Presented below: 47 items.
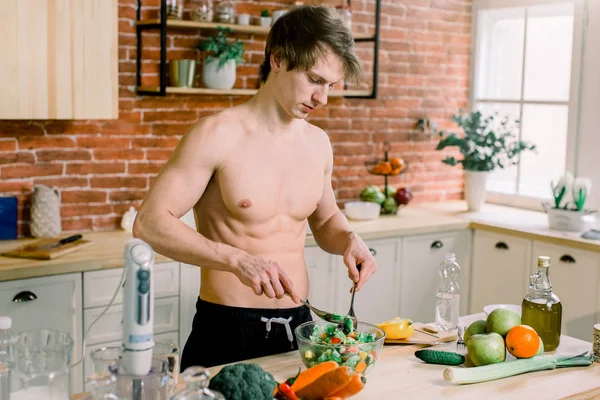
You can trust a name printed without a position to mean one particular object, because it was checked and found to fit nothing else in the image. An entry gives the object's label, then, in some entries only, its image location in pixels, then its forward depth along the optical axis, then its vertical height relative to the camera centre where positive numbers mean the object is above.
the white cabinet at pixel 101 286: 3.30 -0.77
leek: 2.02 -0.67
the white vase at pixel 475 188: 4.76 -0.46
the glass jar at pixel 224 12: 4.00 +0.46
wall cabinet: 3.17 +0.16
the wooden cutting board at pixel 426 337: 2.34 -0.68
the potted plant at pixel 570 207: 4.09 -0.49
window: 4.64 +0.21
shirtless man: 2.31 -0.27
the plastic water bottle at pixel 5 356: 1.54 -0.51
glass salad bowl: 1.99 -0.61
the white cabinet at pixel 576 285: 3.86 -0.84
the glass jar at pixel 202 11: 3.92 +0.45
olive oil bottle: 2.31 -0.57
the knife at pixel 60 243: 3.30 -0.61
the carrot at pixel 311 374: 1.80 -0.61
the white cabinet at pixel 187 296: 3.58 -0.87
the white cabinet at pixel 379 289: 4.07 -0.95
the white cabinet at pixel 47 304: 3.11 -0.82
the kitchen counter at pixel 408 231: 3.18 -0.63
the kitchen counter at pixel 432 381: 1.97 -0.70
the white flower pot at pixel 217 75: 3.96 +0.15
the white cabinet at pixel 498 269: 4.21 -0.85
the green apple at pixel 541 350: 2.20 -0.66
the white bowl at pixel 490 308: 2.46 -0.62
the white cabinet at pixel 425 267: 4.32 -0.86
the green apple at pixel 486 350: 2.13 -0.64
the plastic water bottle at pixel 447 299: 2.49 -0.59
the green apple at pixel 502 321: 2.21 -0.58
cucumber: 2.17 -0.67
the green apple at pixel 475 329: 2.28 -0.62
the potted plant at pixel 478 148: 4.68 -0.21
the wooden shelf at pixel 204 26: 3.81 +0.38
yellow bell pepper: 2.34 -0.65
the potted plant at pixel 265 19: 4.16 +0.45
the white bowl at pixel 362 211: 4.38 -0.57
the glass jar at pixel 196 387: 1.44 -0.51
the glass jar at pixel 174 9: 3.84 +0.45
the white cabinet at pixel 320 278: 3.93 -0.85
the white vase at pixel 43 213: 3.65 -0.52
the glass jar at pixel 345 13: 4.24 +0.50
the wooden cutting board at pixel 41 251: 3.21 -0.63
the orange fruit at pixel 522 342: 2.16 -0.62
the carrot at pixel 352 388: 1.77 -0.63
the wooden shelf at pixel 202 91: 3.82 +0.06
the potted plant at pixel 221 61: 3.96 +0.22
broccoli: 1.66 -0.58
